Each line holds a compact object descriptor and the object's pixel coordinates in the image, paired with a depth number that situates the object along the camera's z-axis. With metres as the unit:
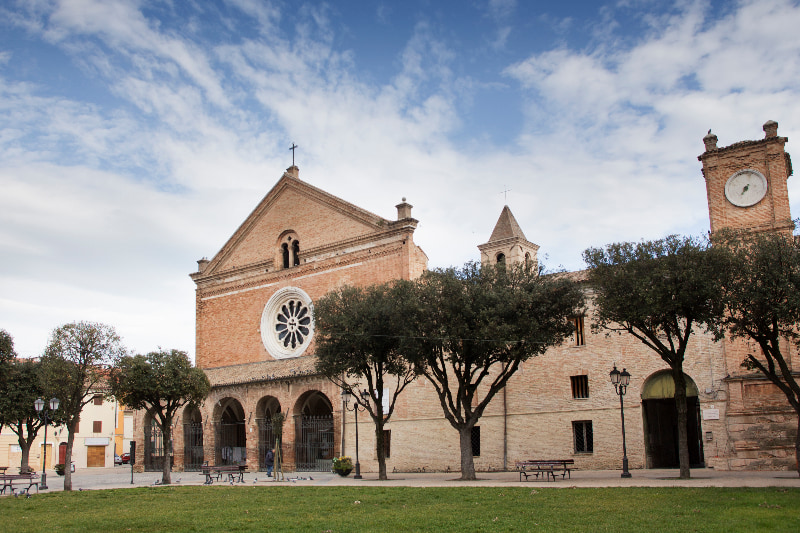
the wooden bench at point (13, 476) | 23.75
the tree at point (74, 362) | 25.56
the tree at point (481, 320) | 23.27
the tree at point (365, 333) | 26.14
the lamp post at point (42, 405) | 26.48
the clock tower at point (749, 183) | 25.53
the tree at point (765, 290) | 18.59
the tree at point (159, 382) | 28.12
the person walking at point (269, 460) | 33.69
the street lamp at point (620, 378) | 24.02
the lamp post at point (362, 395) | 28.34
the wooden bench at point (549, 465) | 21.94
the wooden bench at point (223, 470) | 27.69
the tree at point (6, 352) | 29.69
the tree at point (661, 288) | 19.95
